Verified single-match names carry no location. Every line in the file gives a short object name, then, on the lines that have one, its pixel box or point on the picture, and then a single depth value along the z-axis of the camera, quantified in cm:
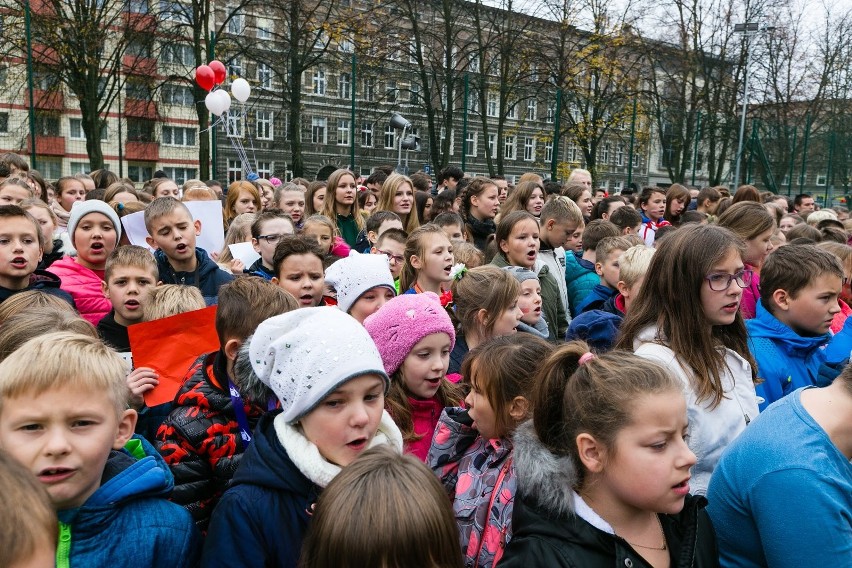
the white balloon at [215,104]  1164
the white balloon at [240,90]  1376
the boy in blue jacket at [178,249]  477
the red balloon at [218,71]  1280
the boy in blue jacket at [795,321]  349
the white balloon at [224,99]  1174
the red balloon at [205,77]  1250
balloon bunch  1166
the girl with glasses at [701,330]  267
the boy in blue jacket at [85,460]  187
